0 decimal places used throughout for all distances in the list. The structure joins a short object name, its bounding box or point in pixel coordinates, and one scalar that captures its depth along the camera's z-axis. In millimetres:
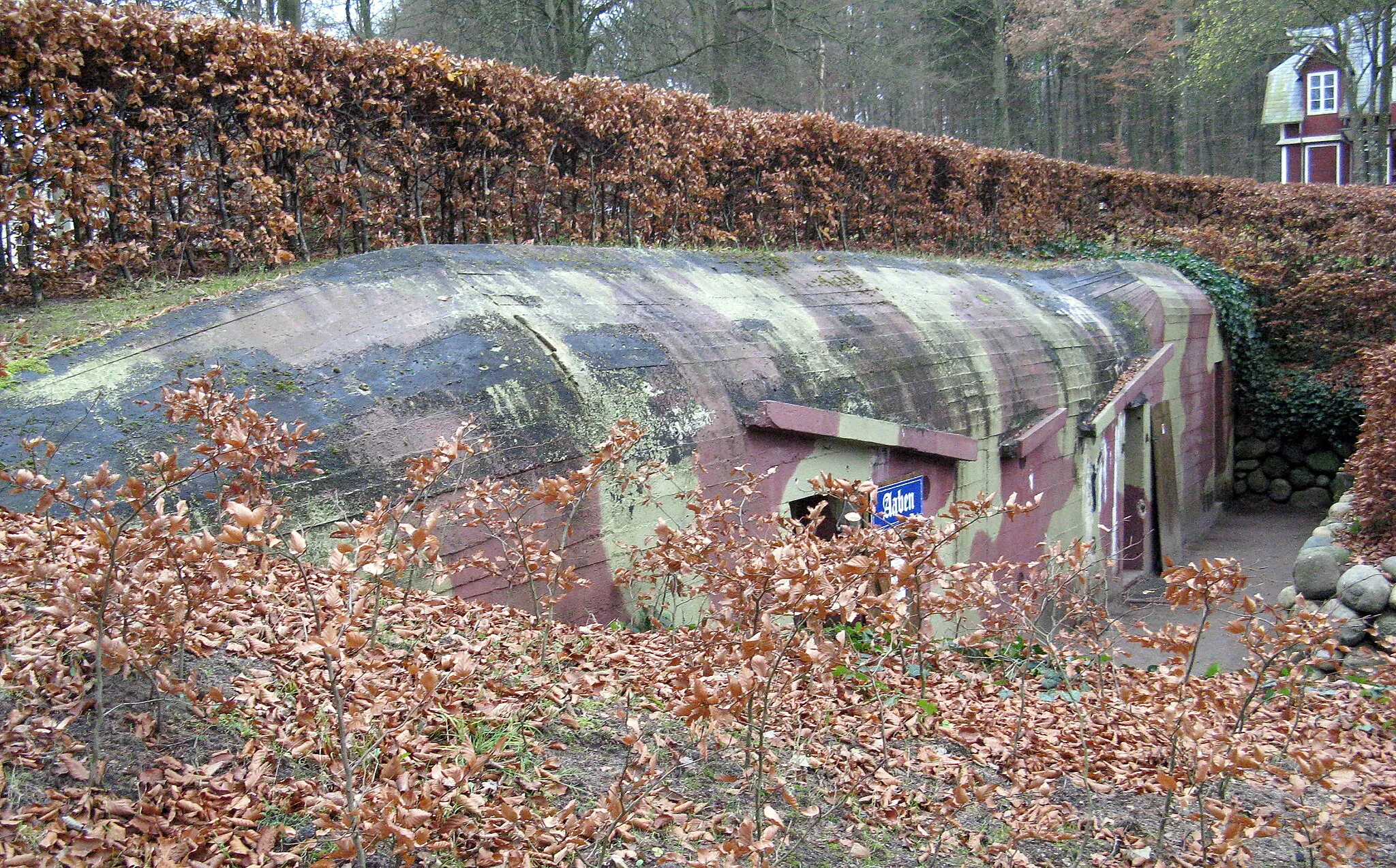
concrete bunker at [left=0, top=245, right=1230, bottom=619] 5277
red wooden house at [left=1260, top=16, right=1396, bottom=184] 33844
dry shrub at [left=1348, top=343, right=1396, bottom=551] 8680
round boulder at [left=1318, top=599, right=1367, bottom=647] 7727
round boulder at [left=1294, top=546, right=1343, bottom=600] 8953
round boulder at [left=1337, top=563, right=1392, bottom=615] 7887
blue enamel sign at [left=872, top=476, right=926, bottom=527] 7855
